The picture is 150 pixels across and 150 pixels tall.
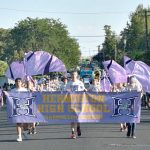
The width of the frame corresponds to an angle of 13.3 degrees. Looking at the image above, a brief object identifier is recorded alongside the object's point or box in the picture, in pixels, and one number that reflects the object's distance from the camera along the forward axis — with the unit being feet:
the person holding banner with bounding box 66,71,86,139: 56.09
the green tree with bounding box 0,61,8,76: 340.18
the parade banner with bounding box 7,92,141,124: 55.36
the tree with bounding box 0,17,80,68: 332.80
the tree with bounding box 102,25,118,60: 390.58
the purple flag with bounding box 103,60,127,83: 68.59
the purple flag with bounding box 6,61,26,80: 84.78
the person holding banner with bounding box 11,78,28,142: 53.43
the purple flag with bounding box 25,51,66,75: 73.51
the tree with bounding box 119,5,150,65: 335.26
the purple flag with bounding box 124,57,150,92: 62.57
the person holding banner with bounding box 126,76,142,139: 55.88
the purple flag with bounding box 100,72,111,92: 83.34
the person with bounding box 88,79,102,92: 58.95
